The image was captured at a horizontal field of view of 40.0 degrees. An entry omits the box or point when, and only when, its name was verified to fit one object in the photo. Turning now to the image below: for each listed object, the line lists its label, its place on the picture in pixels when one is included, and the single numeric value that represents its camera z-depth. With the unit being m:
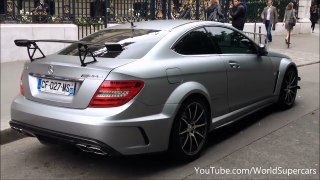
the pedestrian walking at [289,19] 17.50
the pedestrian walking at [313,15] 24.57
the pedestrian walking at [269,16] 17.62
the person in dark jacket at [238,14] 12.41
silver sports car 3.96
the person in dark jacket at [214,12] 13.15
